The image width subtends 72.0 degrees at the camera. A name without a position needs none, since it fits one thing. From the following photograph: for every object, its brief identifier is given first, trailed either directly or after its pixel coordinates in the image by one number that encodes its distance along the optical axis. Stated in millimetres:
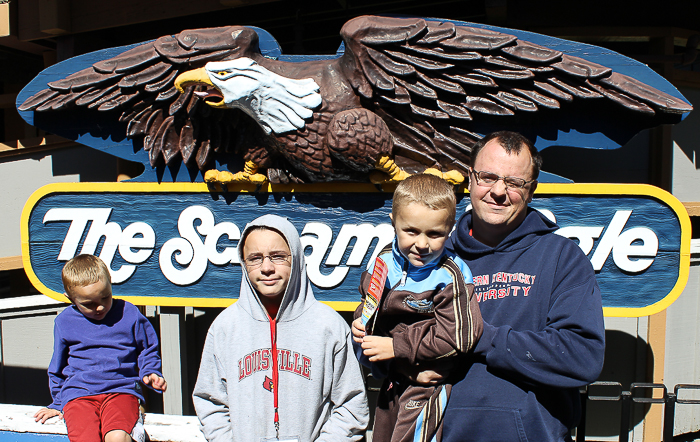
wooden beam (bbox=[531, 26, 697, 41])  2621
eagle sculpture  2033
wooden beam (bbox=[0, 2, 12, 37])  2969
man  1181
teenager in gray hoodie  1489
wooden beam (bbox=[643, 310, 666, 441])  2603
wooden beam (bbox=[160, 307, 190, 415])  2891
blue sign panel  2162
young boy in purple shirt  1951
